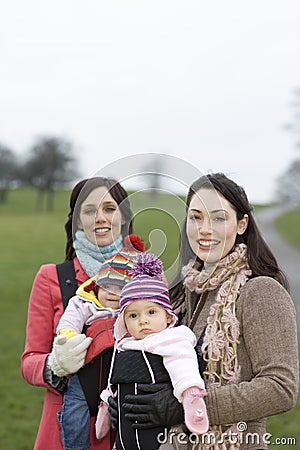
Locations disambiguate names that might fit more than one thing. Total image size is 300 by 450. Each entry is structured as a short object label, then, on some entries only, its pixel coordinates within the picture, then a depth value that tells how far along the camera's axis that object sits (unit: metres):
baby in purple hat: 2.55
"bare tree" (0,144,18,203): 57.72
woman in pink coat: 3.06
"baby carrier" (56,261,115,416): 2.93
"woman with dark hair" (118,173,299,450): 2.55
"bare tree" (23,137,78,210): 52.25
